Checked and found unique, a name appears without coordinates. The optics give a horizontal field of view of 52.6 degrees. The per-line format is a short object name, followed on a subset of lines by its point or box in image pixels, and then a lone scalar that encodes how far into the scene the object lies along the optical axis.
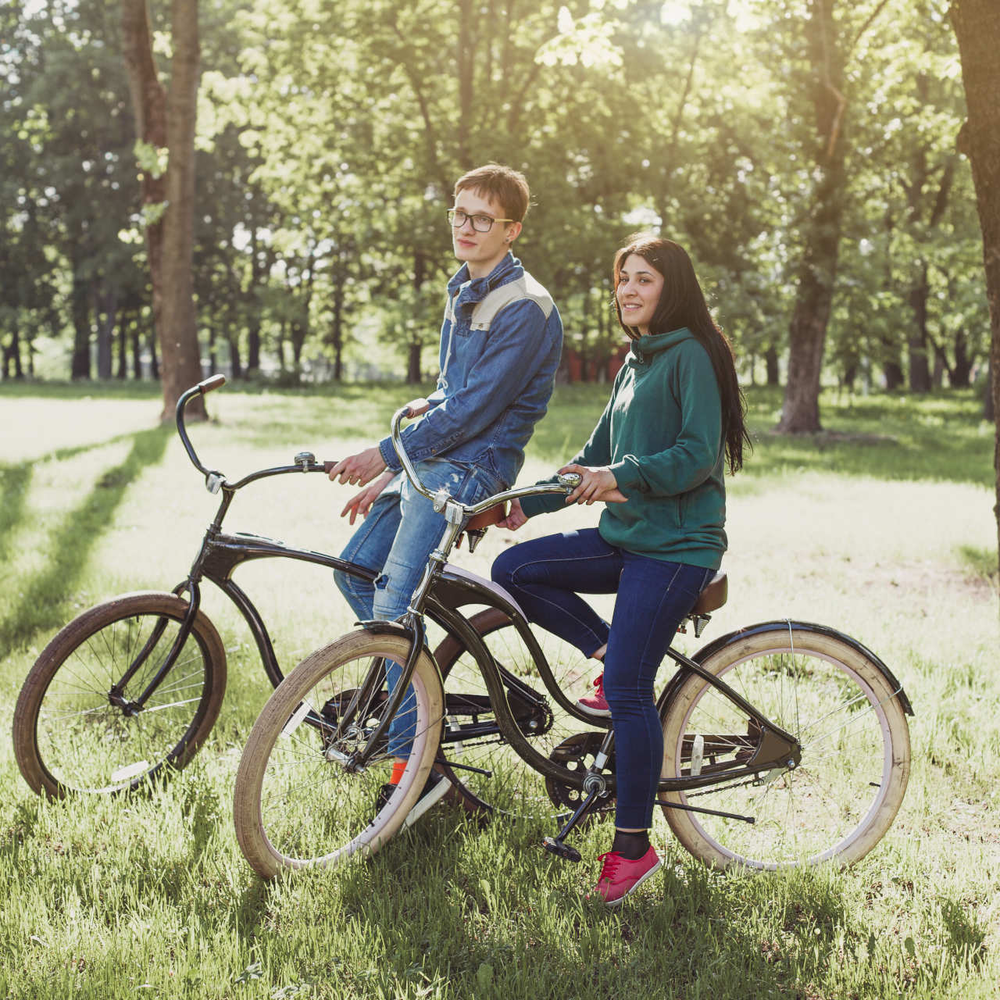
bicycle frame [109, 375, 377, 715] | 3.25
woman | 2.98
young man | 3.20
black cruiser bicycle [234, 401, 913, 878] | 3.01
